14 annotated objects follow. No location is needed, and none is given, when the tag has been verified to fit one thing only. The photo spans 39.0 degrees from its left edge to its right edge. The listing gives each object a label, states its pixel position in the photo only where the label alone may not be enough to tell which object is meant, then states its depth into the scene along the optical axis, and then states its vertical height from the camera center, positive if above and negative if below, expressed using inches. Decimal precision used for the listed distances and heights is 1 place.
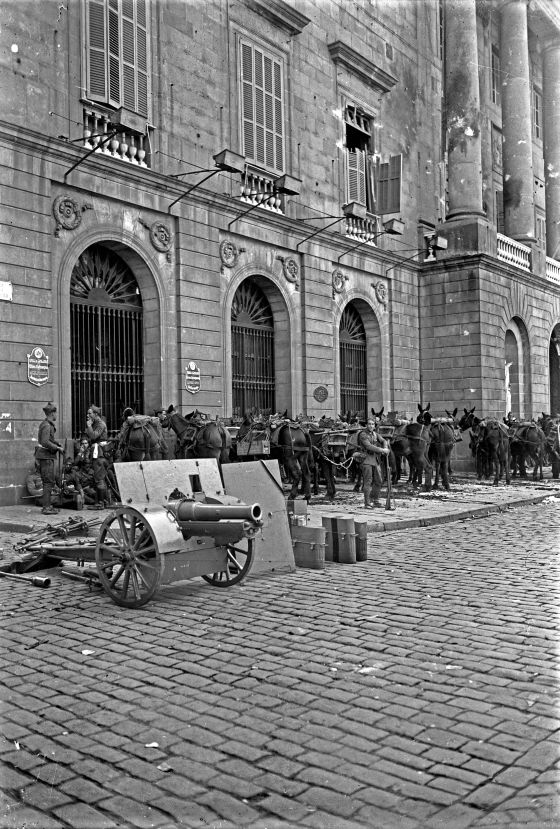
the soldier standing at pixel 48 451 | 534.0 -4.5
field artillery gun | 270.5 -31.3
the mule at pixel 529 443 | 874.8 -6.8
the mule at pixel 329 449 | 644.1 -7.5
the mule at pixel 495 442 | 820.0 -4.7
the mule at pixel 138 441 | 538.0 +1.7
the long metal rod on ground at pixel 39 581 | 303.4 -52.6
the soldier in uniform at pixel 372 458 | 559.2 -13.3
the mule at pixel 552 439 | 887.7 -2.7
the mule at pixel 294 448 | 607.5 -5.5
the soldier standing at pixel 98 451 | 567.9 -5.2
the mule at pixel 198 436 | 583.2 +4.6
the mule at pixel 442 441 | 737.6 -2.6
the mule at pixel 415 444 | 703.1 -4.7
